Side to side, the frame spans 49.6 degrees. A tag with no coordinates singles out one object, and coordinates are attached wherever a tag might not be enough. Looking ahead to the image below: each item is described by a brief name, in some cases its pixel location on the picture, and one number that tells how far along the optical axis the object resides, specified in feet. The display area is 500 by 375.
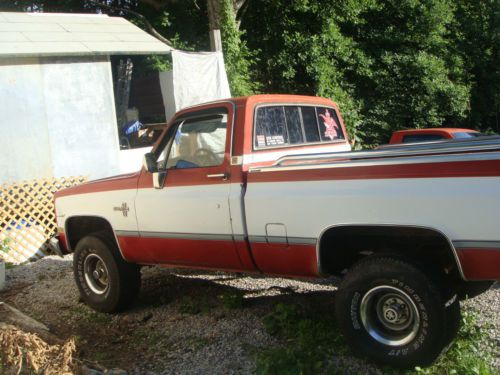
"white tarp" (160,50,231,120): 34.40
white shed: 28.63
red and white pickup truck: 10.78
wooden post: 43.32
